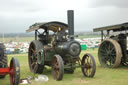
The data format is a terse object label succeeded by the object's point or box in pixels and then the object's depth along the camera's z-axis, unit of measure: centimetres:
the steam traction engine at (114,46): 895
